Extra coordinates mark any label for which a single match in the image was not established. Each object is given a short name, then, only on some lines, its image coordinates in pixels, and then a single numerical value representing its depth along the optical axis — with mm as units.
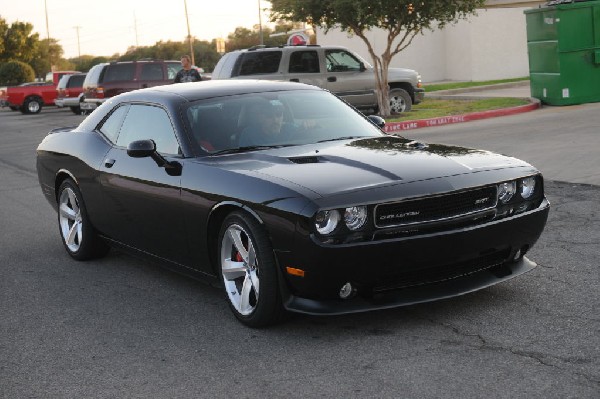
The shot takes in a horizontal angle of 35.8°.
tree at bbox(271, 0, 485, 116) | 21062
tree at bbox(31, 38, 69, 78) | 83081
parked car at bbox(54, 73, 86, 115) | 37531
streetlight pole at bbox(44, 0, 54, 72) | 93938
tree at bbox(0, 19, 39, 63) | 74312
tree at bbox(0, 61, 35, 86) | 68062
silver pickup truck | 21078
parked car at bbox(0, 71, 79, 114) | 42525
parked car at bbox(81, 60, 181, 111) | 29766
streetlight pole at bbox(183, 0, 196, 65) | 75100
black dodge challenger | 5031
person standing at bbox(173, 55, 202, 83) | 19500
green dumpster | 20172
